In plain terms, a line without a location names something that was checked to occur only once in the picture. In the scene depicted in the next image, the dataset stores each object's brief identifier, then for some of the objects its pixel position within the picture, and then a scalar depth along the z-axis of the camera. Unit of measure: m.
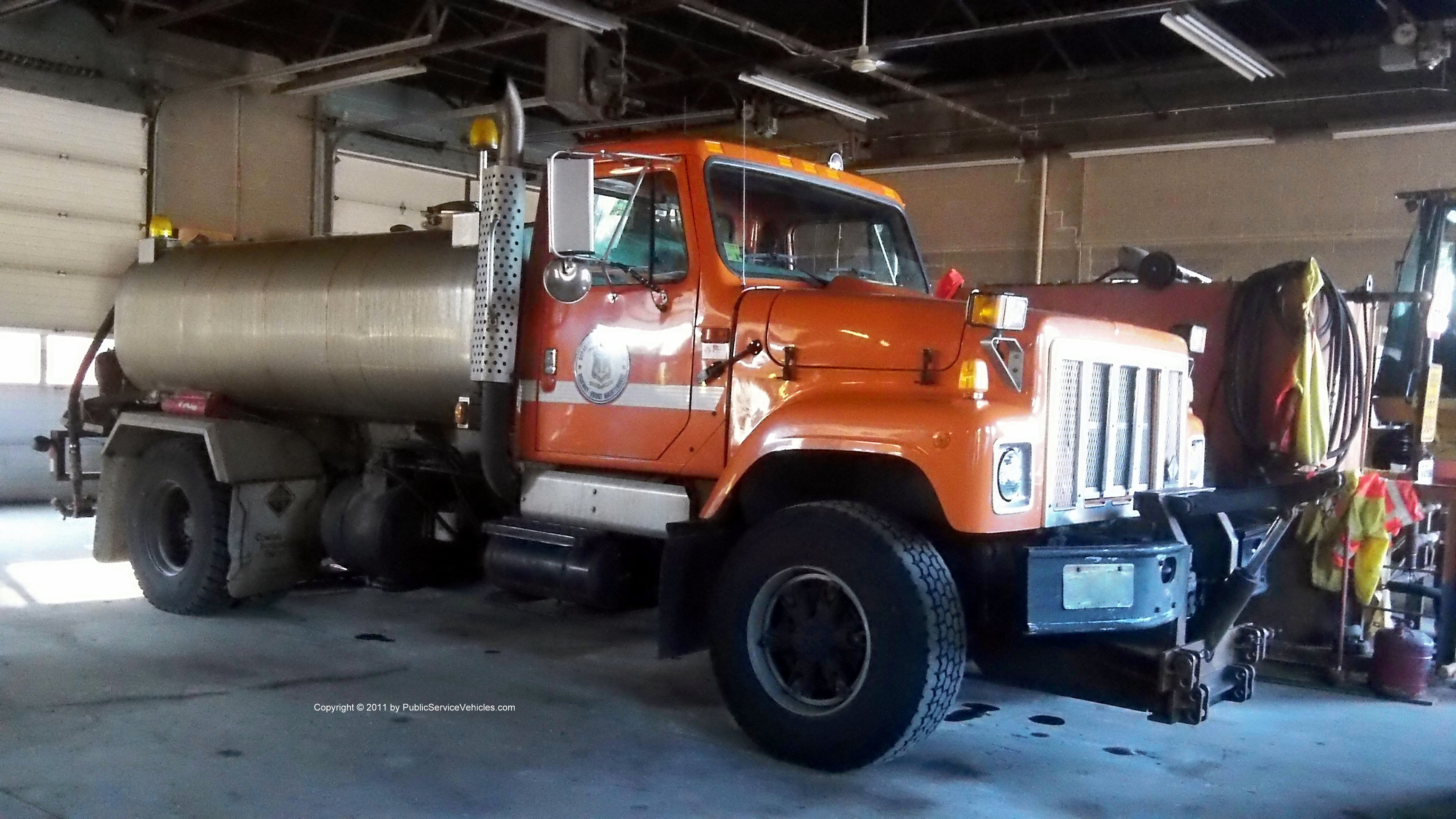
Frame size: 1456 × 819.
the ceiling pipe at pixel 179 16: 10.57
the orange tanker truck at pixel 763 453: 3.90
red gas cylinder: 5.47
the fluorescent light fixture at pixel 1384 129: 10.90
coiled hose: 5.78
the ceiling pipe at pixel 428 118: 11.75
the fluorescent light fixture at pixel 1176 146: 11.70
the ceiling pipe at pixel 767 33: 9.62
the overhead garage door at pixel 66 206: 10.96
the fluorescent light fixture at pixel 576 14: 8.93
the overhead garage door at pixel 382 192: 13.67
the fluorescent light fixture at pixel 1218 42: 8.94
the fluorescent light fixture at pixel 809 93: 10.94
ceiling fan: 9.60
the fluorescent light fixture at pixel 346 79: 10.95
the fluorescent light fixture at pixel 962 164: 13.37
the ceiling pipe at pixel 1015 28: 9.07
